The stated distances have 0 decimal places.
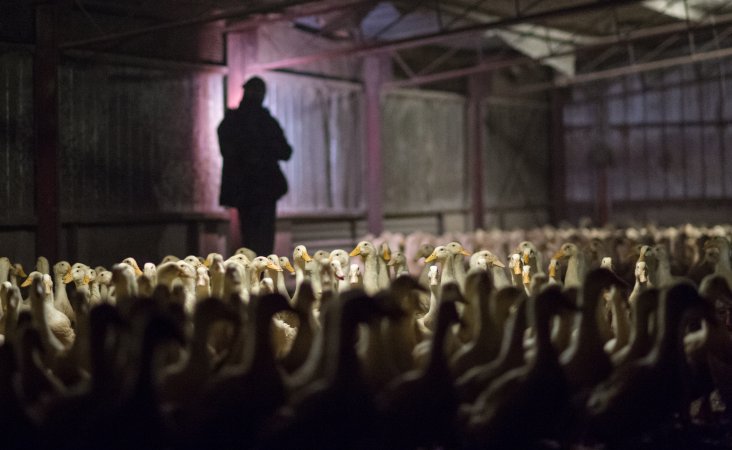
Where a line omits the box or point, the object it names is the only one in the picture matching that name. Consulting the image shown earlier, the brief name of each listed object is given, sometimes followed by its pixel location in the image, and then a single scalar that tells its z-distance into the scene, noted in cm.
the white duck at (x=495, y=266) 1573
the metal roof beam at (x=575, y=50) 2687
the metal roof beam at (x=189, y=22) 1994
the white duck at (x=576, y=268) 1572
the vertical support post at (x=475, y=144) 3691
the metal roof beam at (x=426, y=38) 2041
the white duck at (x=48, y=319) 1195
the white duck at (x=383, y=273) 1672
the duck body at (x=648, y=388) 1043
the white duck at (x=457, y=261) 1609
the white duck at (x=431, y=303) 1401
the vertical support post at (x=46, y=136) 2269
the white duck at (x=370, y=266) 1664
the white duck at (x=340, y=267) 1582
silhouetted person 2230
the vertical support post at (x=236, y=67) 2648
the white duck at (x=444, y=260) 1609
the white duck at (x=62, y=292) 1601
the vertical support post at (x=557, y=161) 4191
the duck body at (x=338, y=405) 967
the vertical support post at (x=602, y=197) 4244
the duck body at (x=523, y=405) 1002
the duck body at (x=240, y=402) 987
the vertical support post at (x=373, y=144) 3198
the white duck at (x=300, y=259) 1683
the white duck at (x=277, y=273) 1637
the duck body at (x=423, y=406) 1007
